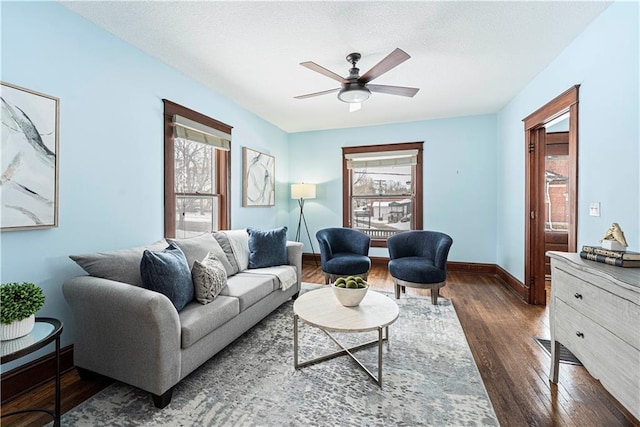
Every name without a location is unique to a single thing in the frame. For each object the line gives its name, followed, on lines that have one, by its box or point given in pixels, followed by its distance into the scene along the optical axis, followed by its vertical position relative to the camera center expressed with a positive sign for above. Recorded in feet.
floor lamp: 17.62 +1.19
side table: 4.29 -2.12
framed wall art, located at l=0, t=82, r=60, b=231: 5.90 +1.09
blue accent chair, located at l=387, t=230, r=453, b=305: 10.99 -2.03
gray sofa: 5.48 -2.43
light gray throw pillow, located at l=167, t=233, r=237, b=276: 8.45 -1.19
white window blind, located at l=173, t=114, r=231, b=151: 10.22 +3.01
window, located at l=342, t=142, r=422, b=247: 16.99 +1.37
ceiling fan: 8.11 +4.03
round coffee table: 6.24 -2.46
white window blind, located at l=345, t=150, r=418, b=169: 16.85 +3.14
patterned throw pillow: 7.32 -1.86
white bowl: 7.14 -2.10
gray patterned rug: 5.32 -3.81
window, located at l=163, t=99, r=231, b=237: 10.10 +1.53
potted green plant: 4.55 -1.60
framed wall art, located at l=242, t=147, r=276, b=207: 14.42 +1.72
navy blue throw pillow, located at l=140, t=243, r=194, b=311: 6.48 -1.53
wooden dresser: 4.25 -1.93
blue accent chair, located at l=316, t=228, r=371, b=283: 12.40 -1.99
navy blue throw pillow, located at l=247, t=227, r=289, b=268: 11.00 -1.47
